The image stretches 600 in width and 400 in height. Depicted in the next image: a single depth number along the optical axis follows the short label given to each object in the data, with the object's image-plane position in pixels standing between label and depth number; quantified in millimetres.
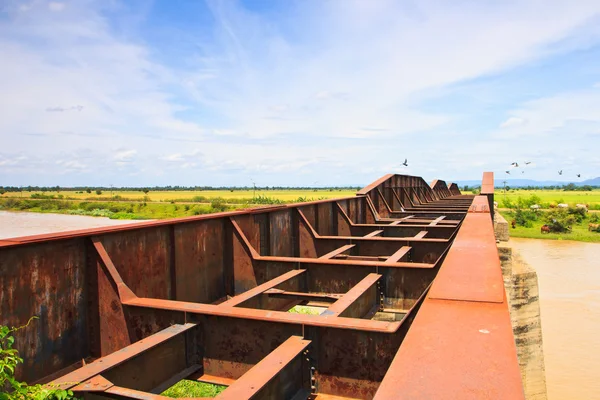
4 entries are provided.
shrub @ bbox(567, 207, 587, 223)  57531
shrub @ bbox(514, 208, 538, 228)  55106
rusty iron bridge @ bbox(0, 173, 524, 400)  1698
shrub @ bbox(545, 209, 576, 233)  49594
